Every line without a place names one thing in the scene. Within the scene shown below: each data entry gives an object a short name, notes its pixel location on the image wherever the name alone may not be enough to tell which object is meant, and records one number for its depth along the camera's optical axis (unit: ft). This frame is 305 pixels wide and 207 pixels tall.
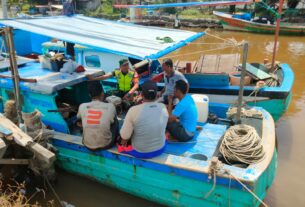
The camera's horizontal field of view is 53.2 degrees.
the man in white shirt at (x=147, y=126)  14.46
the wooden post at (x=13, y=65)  17.61
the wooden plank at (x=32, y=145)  16.49
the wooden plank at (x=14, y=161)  16.96
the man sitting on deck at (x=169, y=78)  19.95
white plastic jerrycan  19.89
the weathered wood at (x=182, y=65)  28.30
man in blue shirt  16.30
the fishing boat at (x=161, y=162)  14.01
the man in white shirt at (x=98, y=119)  15.78
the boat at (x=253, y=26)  70.66
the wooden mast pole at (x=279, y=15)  26.26
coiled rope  15.12
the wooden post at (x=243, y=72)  15.49
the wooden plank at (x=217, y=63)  27.17
